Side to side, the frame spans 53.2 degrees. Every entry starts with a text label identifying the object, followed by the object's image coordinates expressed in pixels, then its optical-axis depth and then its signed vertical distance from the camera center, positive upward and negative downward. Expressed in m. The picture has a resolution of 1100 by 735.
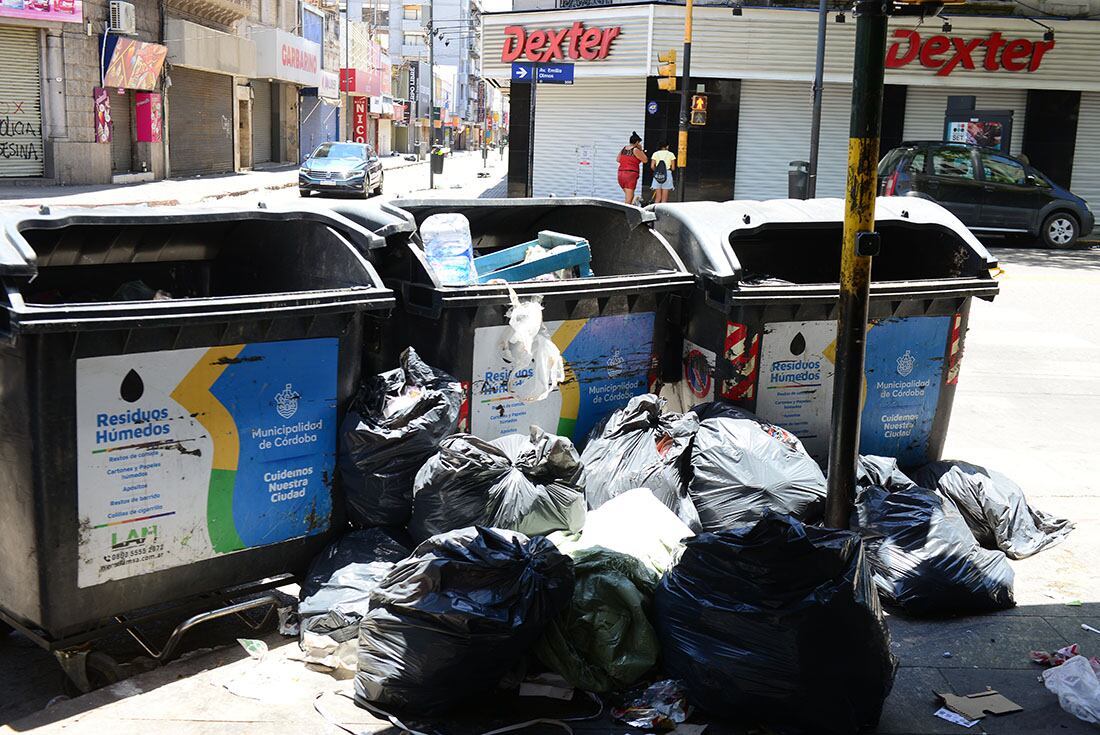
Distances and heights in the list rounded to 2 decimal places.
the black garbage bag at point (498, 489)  4.08 -1.27
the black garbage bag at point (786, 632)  3.33 -1.44
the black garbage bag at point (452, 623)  3.33 -1.43
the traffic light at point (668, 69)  21.17 +1.61
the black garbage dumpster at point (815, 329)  5.24 -0.82
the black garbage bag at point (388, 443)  4.19 -1.12
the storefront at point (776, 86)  23.89 +1.65
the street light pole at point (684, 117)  20.77 +0.71
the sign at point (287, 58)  38.81 +3.08
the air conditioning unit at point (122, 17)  26.28 +2.77
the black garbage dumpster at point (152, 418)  3.49 -0.95
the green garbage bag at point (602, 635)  3.54 -1.56
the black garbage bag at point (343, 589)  3.82 -1.62
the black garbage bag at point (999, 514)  5.11 -1.62
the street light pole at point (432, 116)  33.97 +1.13
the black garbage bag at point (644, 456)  4.61 -1.29
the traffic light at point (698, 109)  21.72 +0.89
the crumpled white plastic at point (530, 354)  4.73 -0.88
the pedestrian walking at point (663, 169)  20.86 -0.29
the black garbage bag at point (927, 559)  4.30 -1.55
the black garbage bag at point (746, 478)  4.54 -1.32
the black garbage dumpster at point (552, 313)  4.66 -0.73
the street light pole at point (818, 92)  19.61 +1.17
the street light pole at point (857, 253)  4.20 -0.36
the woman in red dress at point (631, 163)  21.80 -0.21
